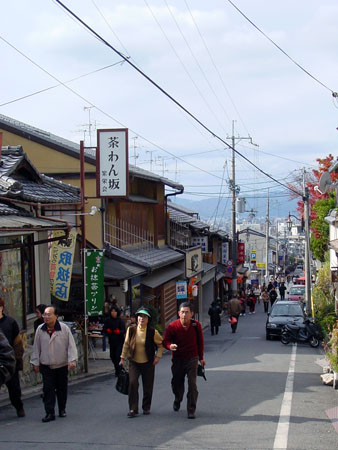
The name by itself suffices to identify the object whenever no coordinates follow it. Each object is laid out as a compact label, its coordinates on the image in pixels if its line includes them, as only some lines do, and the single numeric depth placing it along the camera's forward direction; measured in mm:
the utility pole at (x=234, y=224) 43219
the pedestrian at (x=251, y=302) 44125
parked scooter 23422
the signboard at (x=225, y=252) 51125
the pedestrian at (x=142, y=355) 8883
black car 25188
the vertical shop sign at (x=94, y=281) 15492
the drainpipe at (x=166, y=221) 30819
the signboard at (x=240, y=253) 54062
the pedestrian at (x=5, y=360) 6020
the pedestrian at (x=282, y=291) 49997
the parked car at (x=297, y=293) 46669
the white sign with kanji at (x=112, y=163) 18375
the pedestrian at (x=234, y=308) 29391
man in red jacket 8953
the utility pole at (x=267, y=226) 75775
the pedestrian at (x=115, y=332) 13680
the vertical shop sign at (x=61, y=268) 15641
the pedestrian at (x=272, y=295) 45156
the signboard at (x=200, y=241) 38684
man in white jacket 8648
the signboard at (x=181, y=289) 29219
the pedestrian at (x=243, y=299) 42362
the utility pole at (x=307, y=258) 31922
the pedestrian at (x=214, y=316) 28938
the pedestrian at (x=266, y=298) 43781
